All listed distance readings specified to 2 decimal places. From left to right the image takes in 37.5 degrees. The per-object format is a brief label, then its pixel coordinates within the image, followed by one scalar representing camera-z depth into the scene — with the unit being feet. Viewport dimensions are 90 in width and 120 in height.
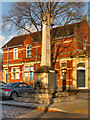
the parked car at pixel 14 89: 36.75
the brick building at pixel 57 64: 49.46
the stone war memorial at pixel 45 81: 31.81
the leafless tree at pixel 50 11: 46.05
